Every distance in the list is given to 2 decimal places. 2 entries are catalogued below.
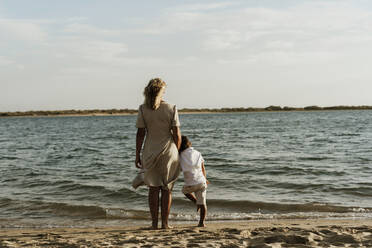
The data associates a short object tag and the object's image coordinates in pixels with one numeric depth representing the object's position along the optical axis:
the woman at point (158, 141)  5.06
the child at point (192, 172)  5.41
